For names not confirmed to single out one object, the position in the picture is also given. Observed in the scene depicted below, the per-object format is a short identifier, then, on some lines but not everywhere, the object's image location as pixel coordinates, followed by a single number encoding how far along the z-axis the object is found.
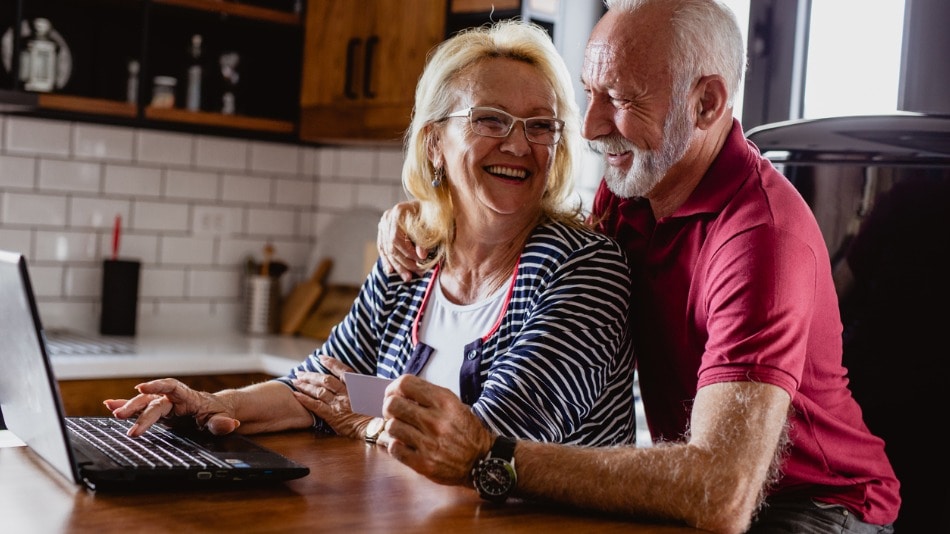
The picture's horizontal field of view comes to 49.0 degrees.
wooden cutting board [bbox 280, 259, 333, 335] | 3.64
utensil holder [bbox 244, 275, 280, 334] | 3.63
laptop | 1.21
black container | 3.34
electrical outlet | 3.61
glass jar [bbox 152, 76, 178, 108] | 3.36
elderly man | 1.31
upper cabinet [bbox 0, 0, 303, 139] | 3.16
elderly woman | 1.62
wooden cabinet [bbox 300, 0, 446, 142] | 3.11
